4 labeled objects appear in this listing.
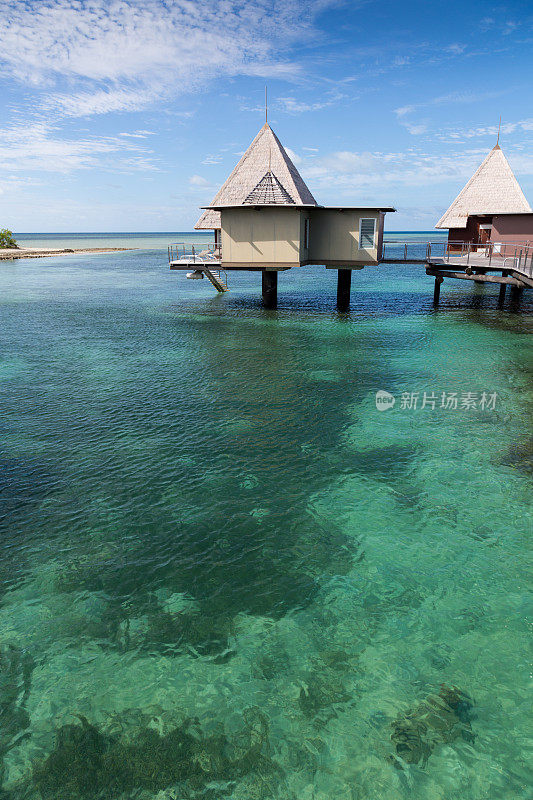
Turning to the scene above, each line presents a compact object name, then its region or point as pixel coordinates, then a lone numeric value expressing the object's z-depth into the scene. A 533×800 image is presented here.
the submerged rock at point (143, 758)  6.63
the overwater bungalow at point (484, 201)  40.91
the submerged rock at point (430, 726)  6.99
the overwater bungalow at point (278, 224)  33.19
